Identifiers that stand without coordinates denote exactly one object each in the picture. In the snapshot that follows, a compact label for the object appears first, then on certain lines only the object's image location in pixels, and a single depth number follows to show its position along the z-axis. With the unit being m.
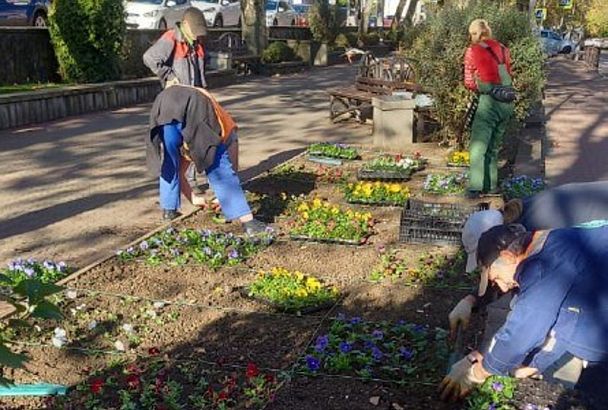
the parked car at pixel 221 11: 26.25
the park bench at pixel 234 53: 19.95
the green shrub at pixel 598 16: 62.19
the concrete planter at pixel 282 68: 21.97
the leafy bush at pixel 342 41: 31.20
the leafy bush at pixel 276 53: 22.66
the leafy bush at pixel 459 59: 9.15
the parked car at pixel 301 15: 35.53
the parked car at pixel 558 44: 47.12
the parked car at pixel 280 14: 34.22
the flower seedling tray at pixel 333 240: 5.65
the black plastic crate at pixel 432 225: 5.61
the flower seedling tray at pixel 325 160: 8.77
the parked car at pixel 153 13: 21.20
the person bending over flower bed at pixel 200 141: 5.75
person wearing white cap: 3.54
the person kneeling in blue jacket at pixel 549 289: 2.74
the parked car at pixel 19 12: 17.48
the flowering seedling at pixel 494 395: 3.21
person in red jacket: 6.74
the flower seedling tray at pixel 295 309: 4.39
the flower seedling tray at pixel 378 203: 6.79
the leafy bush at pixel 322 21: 30.64
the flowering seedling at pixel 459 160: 8.55
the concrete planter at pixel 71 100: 11.27
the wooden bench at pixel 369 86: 11.82
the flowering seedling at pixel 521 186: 6.96
